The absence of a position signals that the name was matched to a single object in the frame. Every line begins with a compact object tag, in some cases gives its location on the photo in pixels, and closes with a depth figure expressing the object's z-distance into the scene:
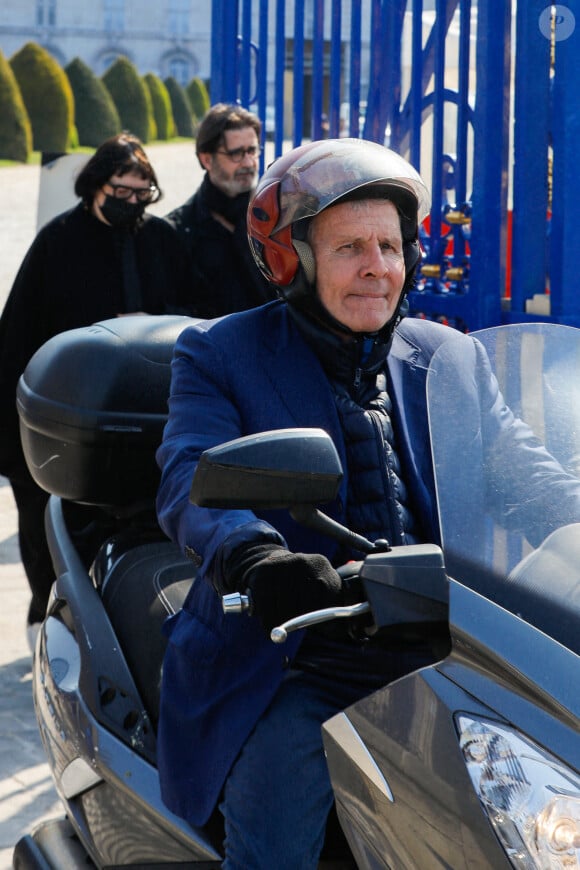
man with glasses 4.85
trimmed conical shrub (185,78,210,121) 52.84
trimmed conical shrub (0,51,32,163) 35.31
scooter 1.27
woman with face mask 4.49
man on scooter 1.81
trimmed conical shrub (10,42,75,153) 38.91
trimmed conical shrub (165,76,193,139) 50.34
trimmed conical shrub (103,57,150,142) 44.16
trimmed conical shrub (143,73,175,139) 46.41
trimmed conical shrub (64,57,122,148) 40.88
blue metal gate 3.80
